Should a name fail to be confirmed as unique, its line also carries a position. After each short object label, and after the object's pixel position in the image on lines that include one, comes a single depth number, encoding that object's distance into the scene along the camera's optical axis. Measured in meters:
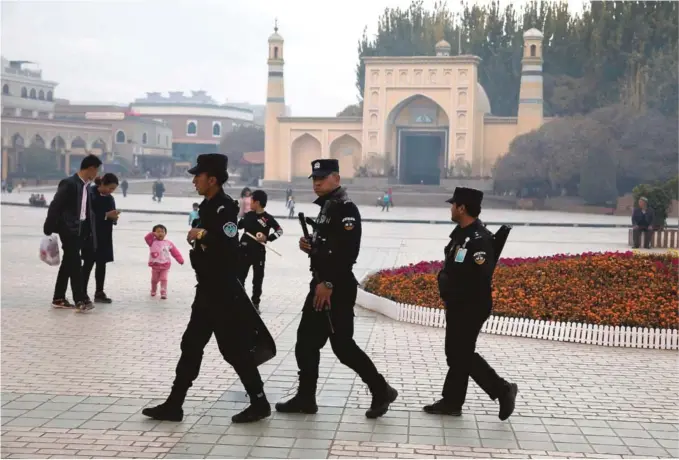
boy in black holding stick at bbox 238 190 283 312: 10.06
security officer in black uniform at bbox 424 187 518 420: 5.89
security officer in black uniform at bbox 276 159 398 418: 5.86
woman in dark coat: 10.27
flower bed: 9.09
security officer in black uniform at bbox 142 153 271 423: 5.79
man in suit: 9.60
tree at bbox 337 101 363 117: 73.03
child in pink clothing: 11.20
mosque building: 56.50
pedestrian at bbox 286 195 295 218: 34.47
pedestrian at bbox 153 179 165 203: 46.28
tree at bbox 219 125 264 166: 78.88
